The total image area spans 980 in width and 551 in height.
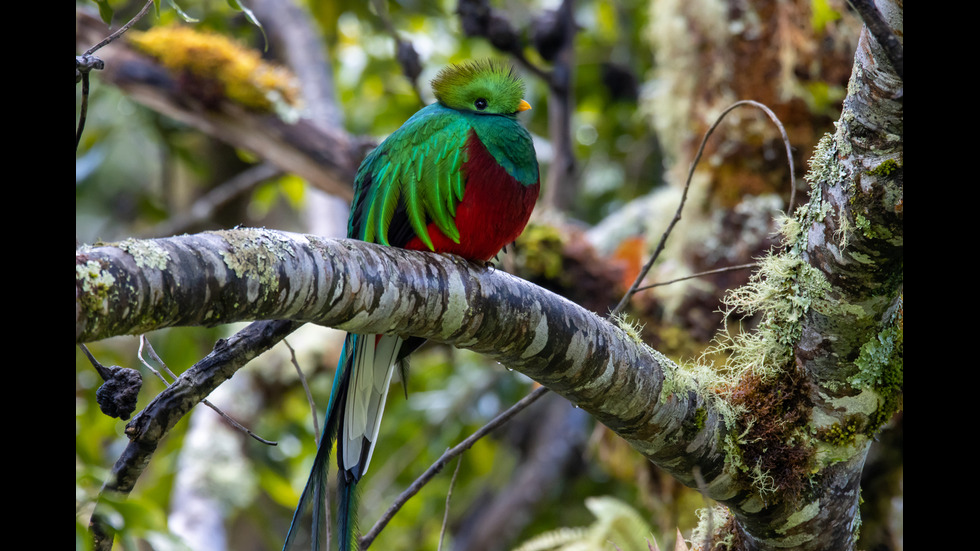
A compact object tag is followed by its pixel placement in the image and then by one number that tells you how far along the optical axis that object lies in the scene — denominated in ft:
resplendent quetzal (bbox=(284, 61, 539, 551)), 22.12
